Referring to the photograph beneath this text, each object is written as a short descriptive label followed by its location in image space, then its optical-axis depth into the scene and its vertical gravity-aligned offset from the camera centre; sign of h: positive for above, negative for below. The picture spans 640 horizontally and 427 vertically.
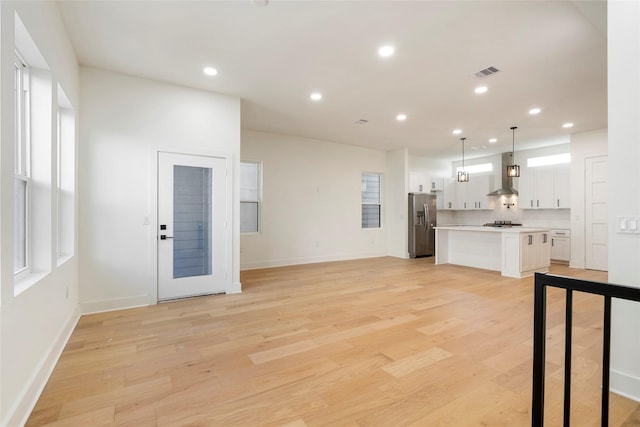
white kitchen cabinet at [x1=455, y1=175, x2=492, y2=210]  8.61 +0.59
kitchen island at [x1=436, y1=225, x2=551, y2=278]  5.45 -0.76
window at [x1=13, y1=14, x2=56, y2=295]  2.20 +0.37
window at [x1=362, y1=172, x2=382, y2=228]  8.11 +0.34
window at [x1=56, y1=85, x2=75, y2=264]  3.20 +0.34
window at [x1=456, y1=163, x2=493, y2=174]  8.92 +1.40
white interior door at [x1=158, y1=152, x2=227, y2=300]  3.98 -0.20
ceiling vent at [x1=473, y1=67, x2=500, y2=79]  3.59 +1.75
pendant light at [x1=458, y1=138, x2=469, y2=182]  6.77 +0.84
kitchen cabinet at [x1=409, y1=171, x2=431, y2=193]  8.24 +0.85
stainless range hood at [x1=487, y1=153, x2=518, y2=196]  8.11 +0.88
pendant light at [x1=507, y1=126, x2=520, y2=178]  5.86 +0.85
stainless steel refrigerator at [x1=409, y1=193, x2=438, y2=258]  7.86 -0.33
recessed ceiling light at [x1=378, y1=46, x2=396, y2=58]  3.17 +1.77
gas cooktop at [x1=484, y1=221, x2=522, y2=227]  7.62 -0.31
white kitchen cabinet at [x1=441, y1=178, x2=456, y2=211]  9.22 +0.57
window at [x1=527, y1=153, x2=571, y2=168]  7.30 +1.36
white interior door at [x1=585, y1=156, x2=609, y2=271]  5.98 -0.01
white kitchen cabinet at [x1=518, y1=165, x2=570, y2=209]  7.04 +0.62
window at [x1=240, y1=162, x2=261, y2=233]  6.29 +0.32
